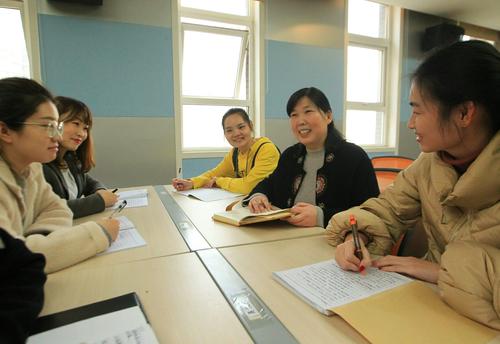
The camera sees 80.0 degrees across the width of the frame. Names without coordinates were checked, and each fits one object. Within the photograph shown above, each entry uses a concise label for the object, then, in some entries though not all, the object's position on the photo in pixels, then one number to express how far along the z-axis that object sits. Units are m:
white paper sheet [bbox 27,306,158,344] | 0.53
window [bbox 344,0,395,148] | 4.37
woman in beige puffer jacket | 0.62
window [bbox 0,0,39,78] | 2.76
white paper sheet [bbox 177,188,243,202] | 1.87
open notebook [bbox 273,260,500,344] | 0.55
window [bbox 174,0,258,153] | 3.49
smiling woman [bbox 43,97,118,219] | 1.56
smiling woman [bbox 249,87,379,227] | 1.47
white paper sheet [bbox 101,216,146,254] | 1.01
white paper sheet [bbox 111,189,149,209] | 1.71
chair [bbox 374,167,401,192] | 1.93
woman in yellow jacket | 2.14
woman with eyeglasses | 0.87
